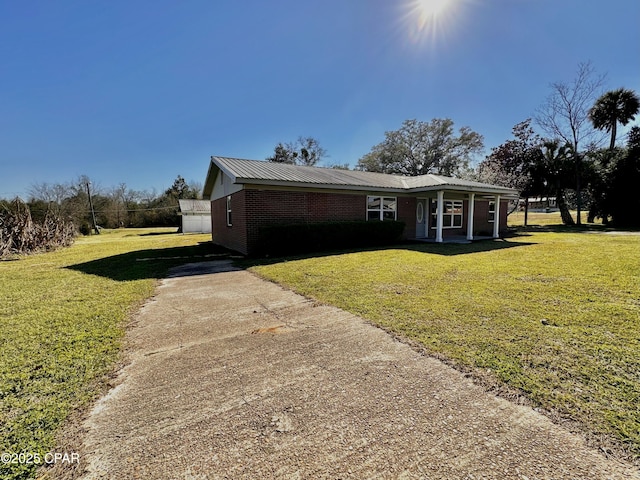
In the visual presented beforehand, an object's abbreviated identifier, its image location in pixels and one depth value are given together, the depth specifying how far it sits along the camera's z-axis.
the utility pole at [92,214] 35.08
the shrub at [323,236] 10.45
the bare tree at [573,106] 23.67
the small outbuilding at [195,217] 30.33
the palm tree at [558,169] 25.84
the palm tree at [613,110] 26.11
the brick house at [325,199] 10.88
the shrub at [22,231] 12.76
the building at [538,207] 62.28
